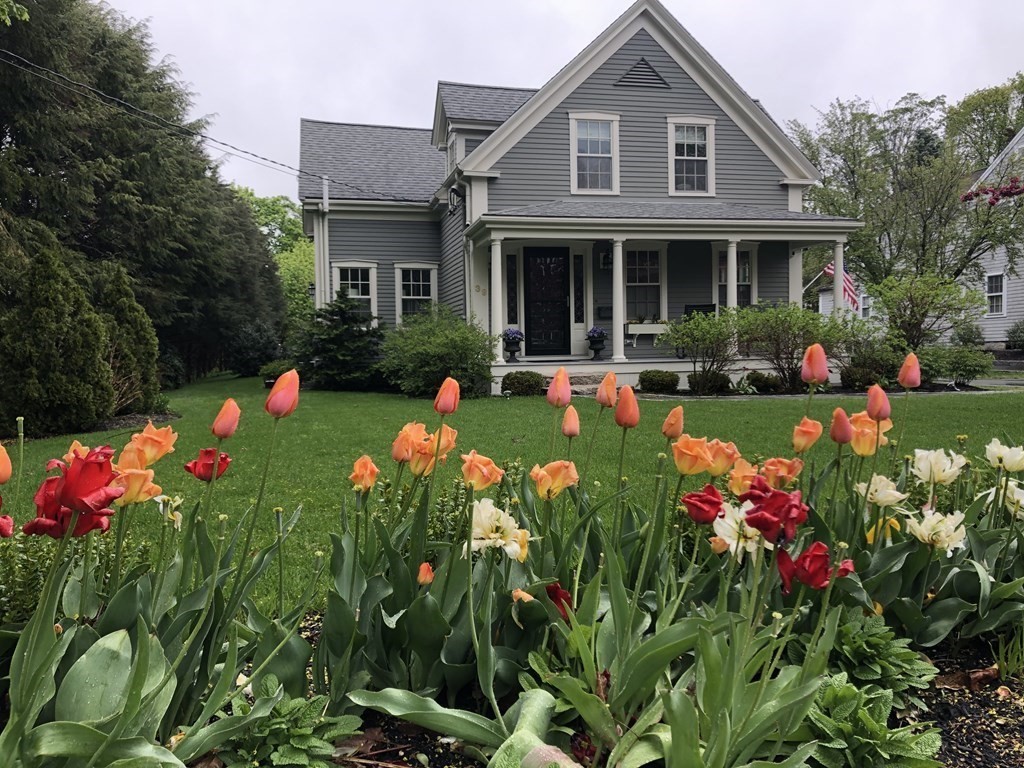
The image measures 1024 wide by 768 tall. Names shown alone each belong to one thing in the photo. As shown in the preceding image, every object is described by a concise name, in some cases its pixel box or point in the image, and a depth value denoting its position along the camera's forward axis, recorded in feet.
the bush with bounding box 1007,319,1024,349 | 80.11
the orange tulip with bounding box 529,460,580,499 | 5.93
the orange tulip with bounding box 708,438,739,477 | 5.57
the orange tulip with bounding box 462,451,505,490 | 5.40
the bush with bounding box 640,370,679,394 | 42.63
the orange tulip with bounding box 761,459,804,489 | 5.66
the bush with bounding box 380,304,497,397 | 41.98
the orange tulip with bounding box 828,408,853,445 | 5.64
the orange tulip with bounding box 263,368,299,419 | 4.61
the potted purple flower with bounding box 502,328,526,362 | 46.55
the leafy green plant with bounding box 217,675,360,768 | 4.64
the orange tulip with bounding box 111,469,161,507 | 4.53
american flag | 70.18
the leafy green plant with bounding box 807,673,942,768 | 4.98
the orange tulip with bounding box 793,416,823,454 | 6.06
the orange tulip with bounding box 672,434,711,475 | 5.46
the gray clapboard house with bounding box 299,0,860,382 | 46.93
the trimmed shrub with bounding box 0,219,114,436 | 29.73
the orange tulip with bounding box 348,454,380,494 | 6.11
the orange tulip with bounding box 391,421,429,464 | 5.86
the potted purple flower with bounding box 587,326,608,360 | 48.60
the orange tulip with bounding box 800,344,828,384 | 5.97
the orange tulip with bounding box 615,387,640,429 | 5.63
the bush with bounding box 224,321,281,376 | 79.71
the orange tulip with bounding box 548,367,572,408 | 6.18
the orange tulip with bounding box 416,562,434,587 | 5.64
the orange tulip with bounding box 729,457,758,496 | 5.95
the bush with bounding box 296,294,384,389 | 50.11
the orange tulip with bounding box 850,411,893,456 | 6.49
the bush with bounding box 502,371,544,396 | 42.75
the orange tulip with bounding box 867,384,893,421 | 6.32
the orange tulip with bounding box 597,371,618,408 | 6.07
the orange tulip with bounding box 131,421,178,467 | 4.75
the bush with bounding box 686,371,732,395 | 42.57
